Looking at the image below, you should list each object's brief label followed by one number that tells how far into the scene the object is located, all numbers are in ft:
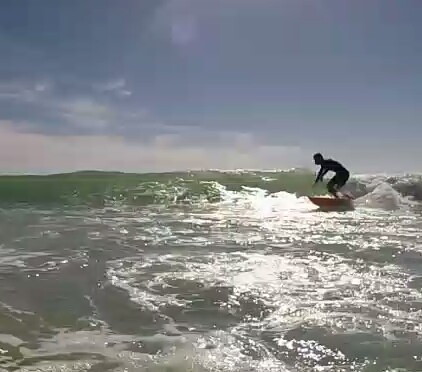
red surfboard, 77.51
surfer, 73.61
